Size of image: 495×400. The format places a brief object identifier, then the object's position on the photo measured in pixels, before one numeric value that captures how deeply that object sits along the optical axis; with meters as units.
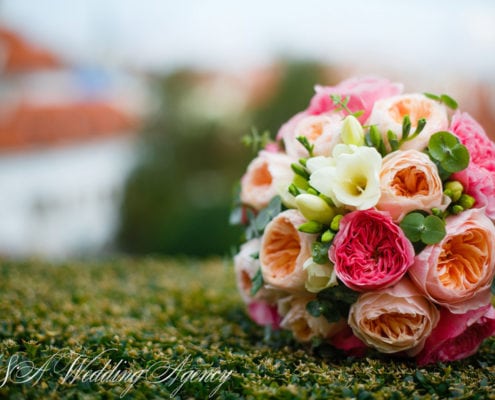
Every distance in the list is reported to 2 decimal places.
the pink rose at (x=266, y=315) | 1.69
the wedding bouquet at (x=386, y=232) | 1.36
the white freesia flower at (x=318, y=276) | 1.40
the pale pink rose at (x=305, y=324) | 1.51
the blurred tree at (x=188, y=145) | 6.71
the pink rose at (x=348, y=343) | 1.51
